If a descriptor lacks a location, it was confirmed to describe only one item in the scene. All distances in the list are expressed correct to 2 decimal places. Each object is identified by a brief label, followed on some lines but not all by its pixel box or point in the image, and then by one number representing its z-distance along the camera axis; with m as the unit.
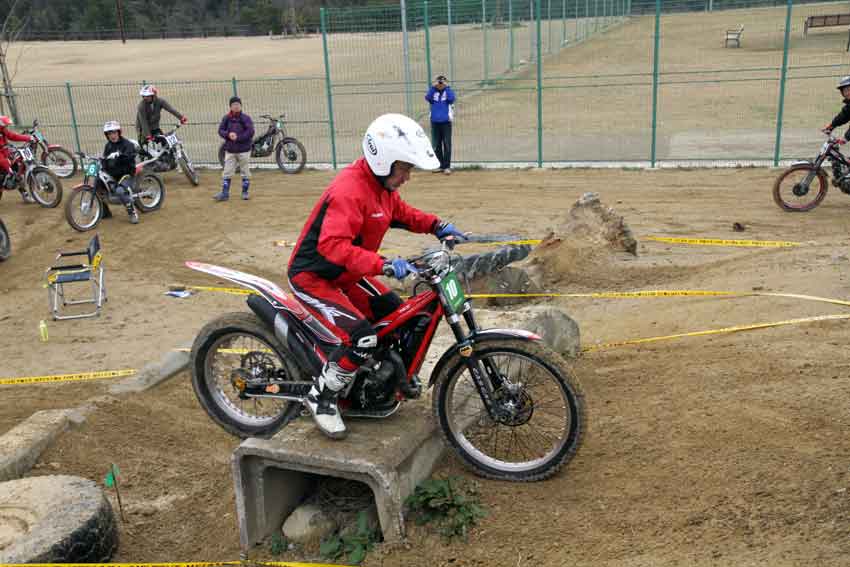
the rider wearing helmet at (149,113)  16.39
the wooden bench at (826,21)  16.45
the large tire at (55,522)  4.42
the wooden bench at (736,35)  20.30
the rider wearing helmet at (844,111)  11.52
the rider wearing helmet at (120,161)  13.81
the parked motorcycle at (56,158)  17.81
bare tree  21.80
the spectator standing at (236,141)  15.31
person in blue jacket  16.62
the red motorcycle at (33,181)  14.64
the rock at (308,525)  4.68
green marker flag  5.02
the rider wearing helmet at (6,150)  14.35
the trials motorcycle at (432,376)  4.60
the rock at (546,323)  6.39
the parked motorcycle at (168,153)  16.19
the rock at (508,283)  8.62
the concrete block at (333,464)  4.41
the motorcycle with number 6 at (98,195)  13.41
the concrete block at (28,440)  5.68
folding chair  9.52
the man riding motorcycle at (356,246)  4.51
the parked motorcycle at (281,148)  17.83
